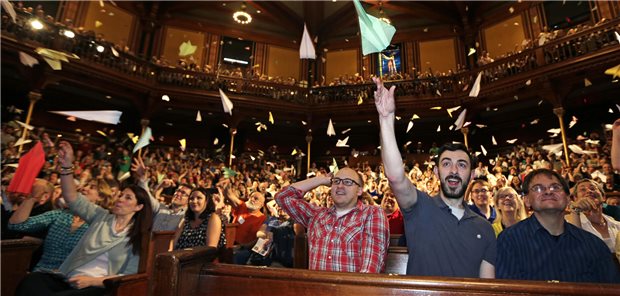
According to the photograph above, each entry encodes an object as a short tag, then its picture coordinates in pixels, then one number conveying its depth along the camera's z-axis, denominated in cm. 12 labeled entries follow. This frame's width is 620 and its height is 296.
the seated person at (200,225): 282
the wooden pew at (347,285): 97
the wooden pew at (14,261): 224
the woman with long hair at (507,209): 277
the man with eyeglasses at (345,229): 202
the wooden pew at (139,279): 210
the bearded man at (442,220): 155
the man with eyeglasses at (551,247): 157
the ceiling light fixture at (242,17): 930
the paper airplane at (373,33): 172
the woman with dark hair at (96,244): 227
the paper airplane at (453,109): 1053
